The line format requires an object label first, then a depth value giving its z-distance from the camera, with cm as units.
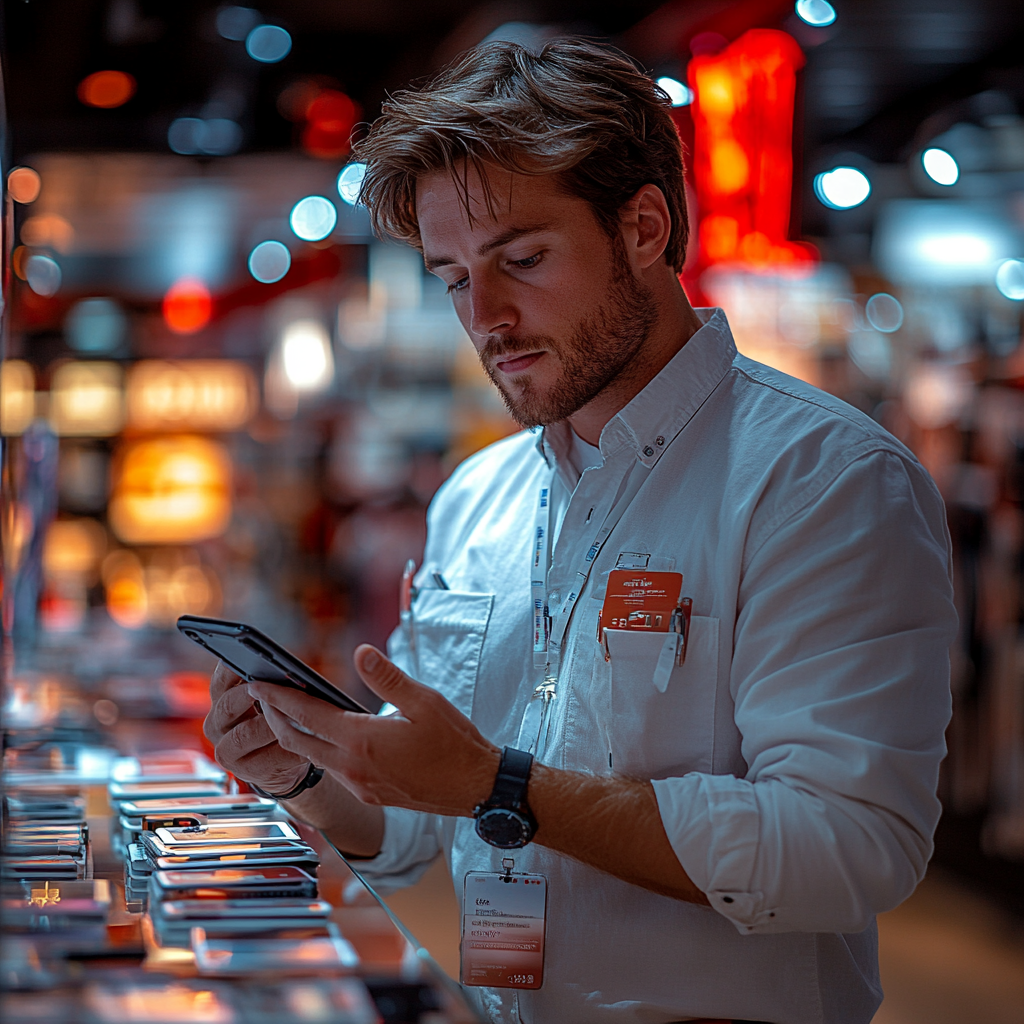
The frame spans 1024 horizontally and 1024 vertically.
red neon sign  411
